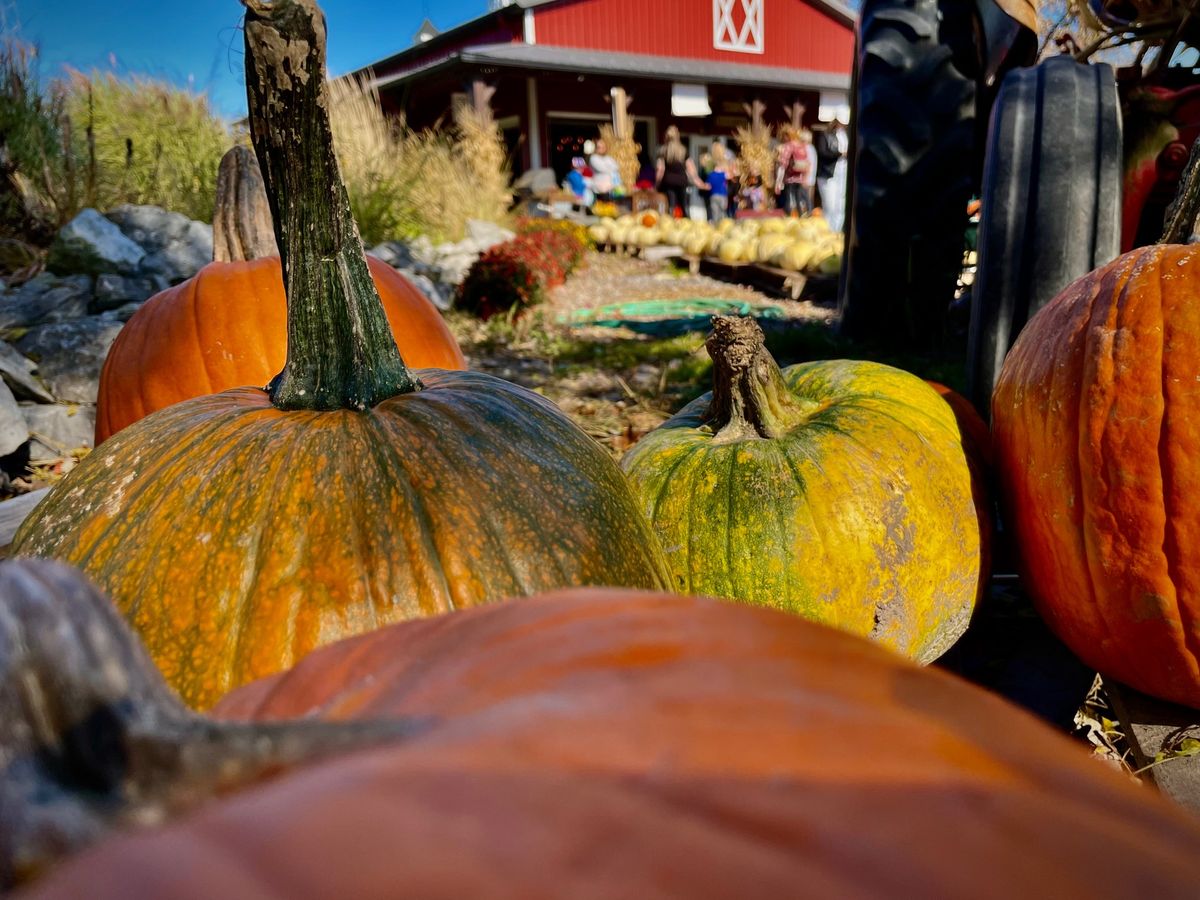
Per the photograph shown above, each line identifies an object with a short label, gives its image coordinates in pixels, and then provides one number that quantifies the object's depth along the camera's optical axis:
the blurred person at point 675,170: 21.17
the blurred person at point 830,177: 17.66
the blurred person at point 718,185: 21.09
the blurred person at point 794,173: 19.83
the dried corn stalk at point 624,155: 24.25
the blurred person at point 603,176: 22.52
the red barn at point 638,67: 26.52
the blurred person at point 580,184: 22.12
